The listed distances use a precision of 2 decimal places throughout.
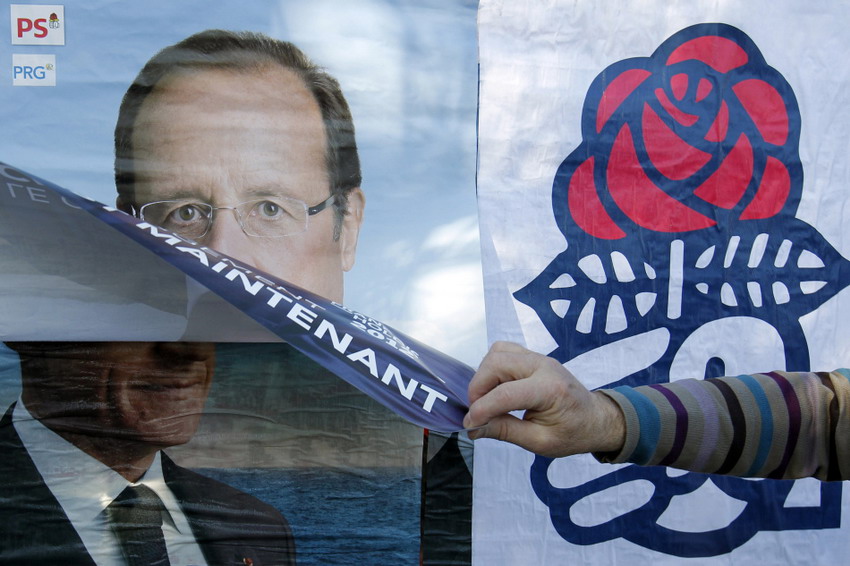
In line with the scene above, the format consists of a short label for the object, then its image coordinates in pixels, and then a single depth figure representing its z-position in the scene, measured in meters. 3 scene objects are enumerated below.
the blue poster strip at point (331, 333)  0.89
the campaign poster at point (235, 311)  1.22
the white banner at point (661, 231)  1.34
